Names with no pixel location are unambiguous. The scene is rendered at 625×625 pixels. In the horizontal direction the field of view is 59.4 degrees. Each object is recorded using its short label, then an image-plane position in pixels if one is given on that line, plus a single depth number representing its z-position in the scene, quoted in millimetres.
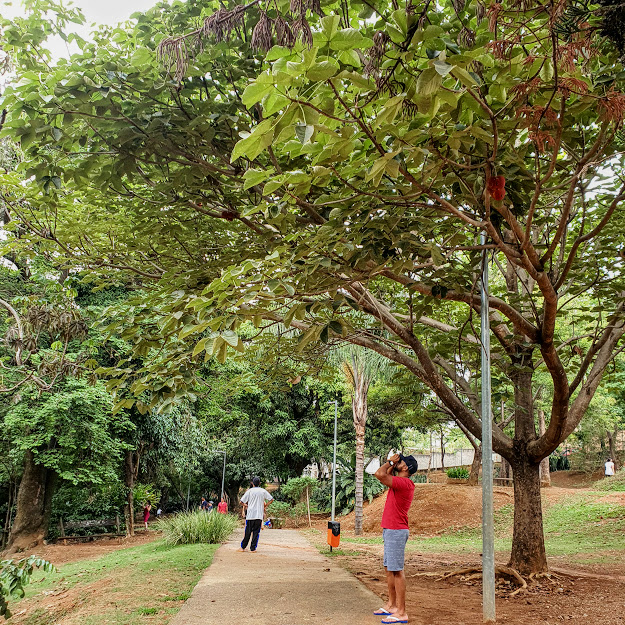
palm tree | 19234
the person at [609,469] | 29511
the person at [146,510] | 26856
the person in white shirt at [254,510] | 11156
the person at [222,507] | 26594
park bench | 22369
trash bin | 11302
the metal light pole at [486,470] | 4887
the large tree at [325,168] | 2941
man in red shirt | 5059
